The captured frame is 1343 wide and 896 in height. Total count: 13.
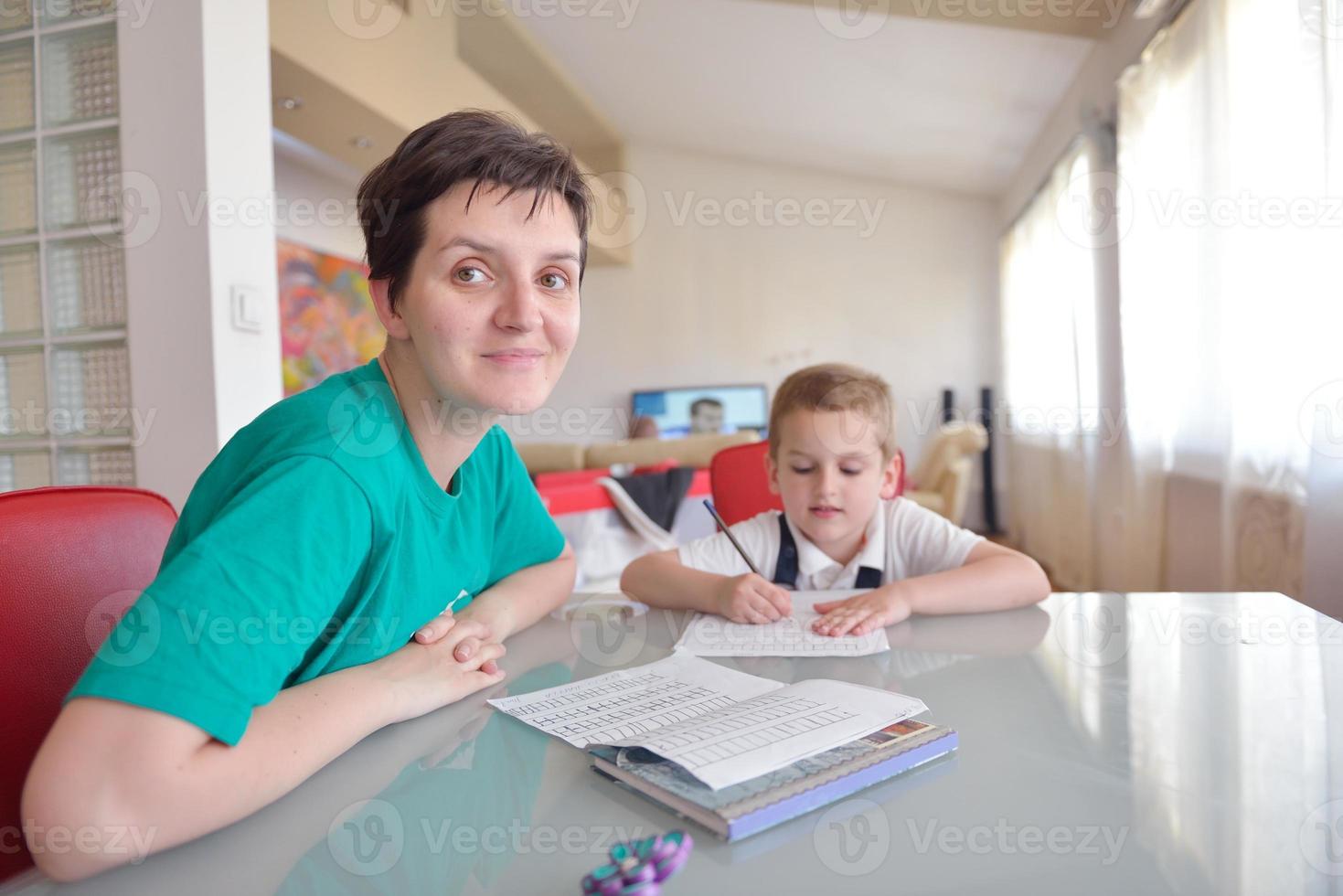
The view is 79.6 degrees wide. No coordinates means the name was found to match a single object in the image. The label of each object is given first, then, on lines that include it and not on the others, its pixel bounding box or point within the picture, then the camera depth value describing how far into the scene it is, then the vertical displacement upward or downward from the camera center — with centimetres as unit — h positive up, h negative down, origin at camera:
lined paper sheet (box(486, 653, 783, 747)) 73 -24
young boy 133 -14
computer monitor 770 +41
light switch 217 +43
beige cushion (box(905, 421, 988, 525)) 477 -17
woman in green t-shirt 52 -7
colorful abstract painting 505 +97
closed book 53 -24
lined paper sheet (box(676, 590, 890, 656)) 97 -24
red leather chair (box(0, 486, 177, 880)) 72 -12
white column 204 +64
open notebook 59 -23
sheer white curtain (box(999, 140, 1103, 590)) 438 +44
